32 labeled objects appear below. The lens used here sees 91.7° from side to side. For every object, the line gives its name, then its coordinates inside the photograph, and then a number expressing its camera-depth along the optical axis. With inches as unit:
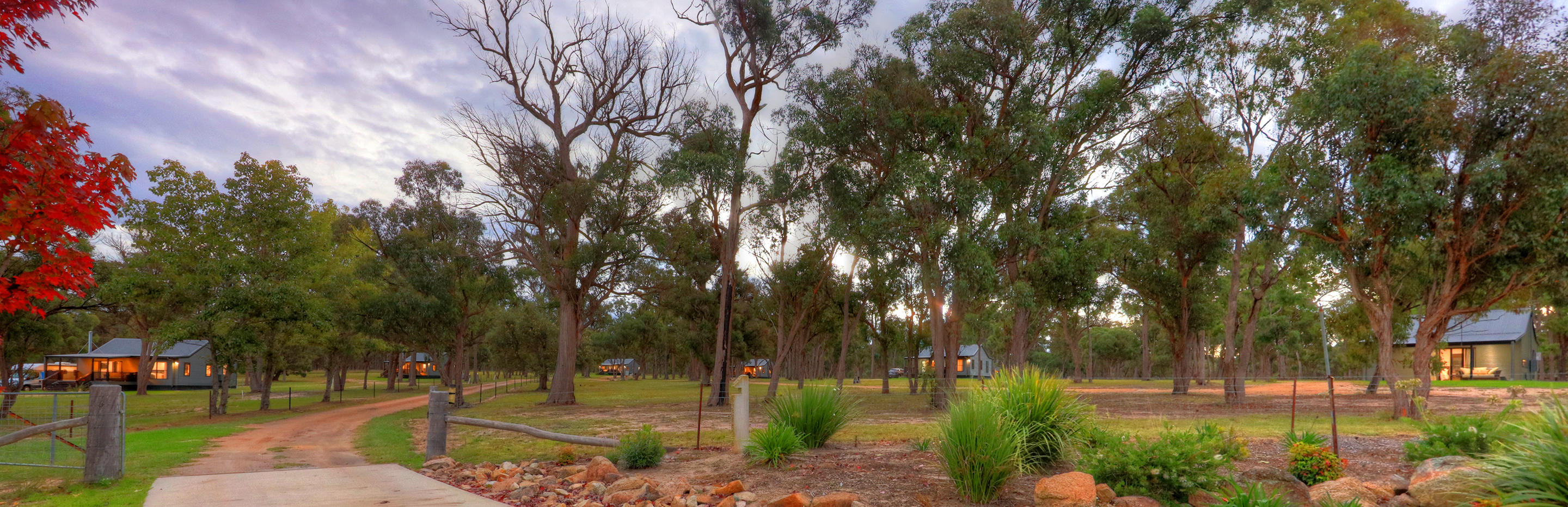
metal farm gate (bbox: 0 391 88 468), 420.2
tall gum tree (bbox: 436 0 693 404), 1138.0
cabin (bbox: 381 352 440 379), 3125.0
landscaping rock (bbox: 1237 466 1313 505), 275.0
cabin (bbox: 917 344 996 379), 3494.1
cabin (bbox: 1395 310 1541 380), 1900.8
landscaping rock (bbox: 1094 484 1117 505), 261.1
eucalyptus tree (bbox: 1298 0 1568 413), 592.1
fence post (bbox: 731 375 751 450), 406.3
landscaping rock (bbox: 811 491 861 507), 269.7
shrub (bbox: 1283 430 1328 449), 321.1
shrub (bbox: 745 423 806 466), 361.4
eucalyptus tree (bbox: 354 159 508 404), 1250.6
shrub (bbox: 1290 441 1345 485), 297.0
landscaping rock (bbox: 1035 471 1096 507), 250.2
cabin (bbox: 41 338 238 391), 1846.7
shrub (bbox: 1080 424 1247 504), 264.2
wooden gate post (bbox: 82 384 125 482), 350.9
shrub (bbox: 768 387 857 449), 408.5
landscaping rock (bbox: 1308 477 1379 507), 263.0
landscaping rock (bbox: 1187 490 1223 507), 263.7
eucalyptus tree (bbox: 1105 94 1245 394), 944.3
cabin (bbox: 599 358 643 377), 3617.1
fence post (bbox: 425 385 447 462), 430.3
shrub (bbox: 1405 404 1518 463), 308.2
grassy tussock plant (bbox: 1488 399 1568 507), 186.7
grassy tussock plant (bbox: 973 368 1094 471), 313.7
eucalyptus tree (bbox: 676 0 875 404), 1024.9
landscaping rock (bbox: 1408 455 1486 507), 233.0
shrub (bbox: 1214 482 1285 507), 215.2
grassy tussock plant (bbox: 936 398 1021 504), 275.0
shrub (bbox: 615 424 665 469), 383.9
